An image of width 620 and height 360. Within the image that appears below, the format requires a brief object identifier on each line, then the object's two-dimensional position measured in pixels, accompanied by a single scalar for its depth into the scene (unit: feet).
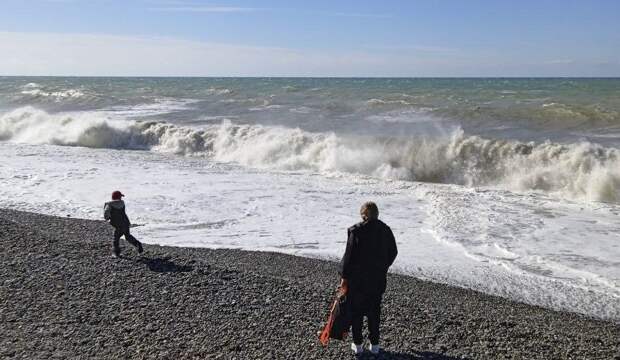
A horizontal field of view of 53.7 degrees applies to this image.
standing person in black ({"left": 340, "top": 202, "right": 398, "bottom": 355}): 18.53
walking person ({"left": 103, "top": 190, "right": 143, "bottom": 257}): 31.45
